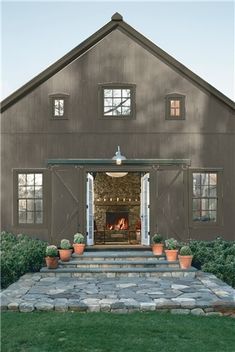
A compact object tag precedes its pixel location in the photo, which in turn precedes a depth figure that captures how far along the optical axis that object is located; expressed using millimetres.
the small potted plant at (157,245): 12984
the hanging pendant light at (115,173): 14212
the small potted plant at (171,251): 12336
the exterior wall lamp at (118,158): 13453
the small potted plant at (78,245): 12938
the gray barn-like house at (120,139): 13945
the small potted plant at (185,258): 11734
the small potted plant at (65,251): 12297
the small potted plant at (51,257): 11703
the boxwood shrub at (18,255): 10469
